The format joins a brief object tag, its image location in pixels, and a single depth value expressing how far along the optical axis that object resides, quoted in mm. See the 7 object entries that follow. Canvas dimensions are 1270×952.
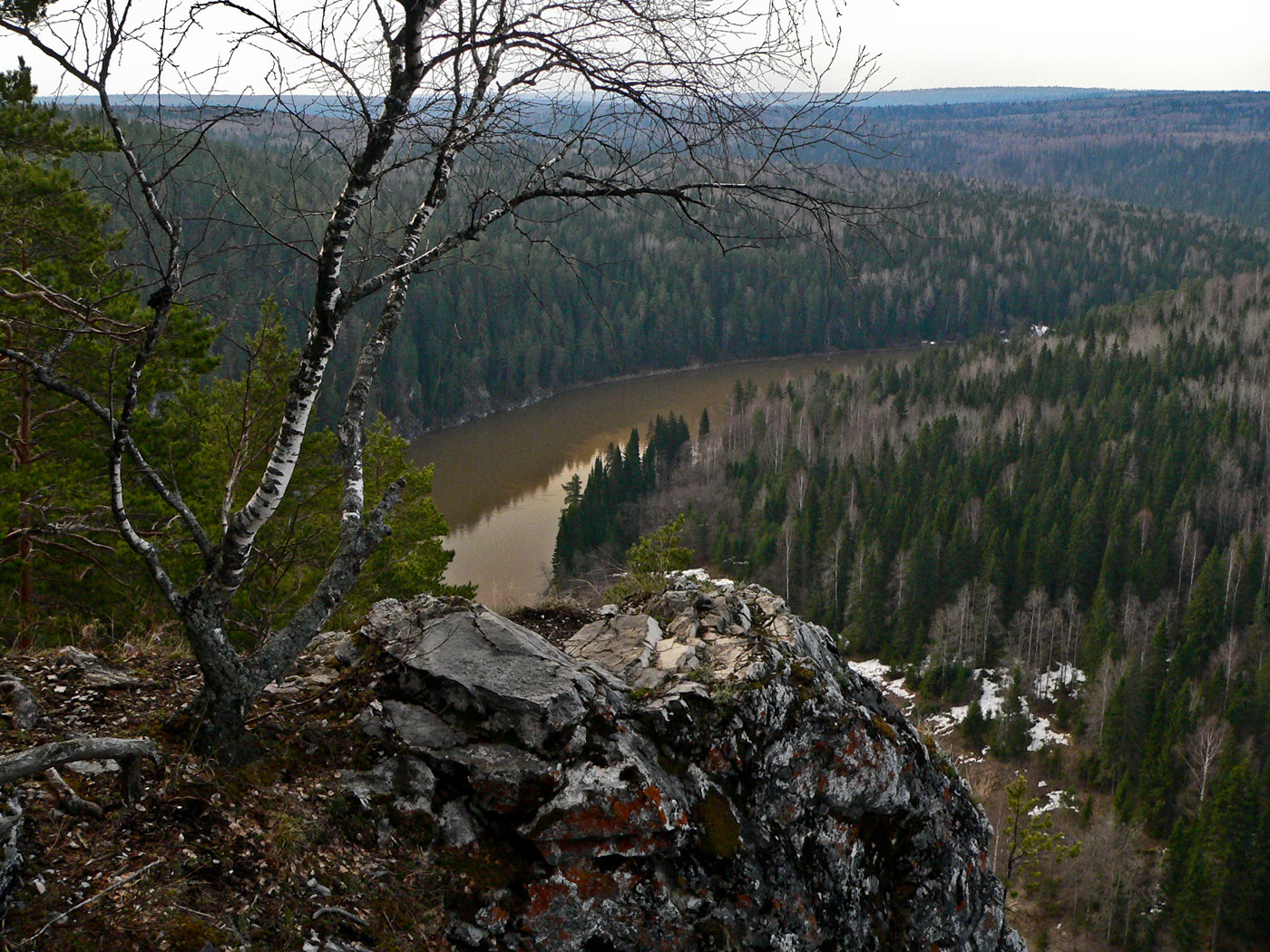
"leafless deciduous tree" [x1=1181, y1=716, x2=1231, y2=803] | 42688
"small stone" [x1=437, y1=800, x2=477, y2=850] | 5875
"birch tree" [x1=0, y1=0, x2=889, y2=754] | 4828
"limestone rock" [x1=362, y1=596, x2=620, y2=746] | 6312
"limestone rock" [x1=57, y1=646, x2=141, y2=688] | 6777
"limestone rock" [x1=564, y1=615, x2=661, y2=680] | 7547
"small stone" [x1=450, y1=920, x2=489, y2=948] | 5426
